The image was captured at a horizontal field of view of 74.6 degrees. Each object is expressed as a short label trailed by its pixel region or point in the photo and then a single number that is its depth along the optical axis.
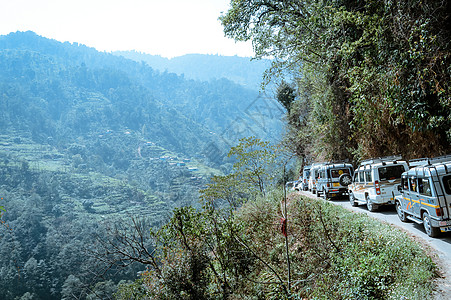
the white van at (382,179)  11.77
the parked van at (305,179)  28.25
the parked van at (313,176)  20.98
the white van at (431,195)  7.38
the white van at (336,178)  17.41
